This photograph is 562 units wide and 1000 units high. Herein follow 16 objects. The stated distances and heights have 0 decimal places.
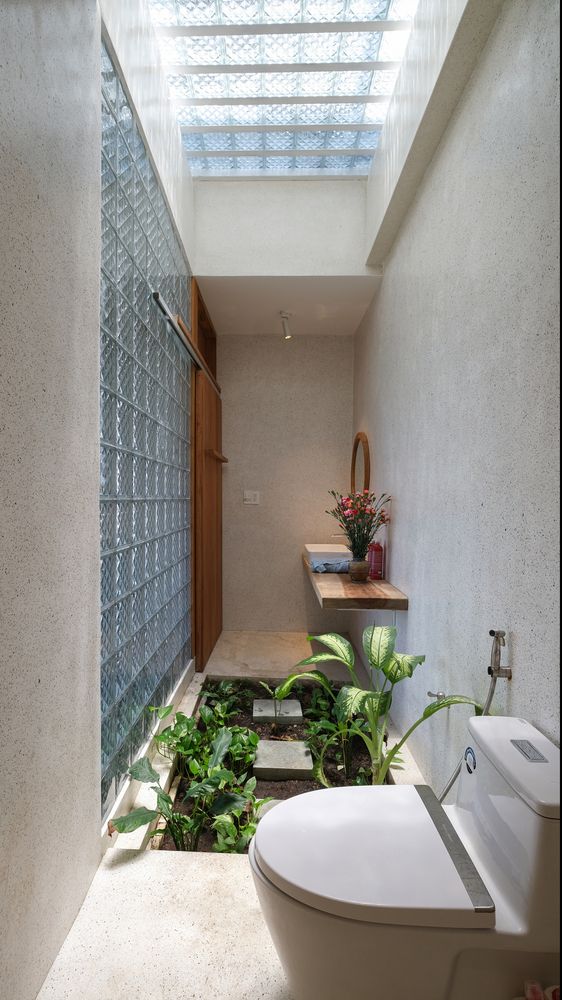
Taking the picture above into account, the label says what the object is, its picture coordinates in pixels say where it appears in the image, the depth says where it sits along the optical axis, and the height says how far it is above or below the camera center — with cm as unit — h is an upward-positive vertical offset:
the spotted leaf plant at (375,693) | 172 -60
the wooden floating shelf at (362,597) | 221 -39
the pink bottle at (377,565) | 274 -32
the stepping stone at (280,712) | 255 -98
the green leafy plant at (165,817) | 158 -92
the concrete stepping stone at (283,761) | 212 -101
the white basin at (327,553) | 324 -32
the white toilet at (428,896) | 88 -64
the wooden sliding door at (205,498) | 301 +1
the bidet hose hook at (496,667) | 124 -37
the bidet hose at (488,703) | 126 -47
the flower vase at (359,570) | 254 -32
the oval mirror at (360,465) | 329 +22
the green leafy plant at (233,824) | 169 -100
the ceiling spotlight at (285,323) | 361 +114
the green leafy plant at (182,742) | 203 -89
